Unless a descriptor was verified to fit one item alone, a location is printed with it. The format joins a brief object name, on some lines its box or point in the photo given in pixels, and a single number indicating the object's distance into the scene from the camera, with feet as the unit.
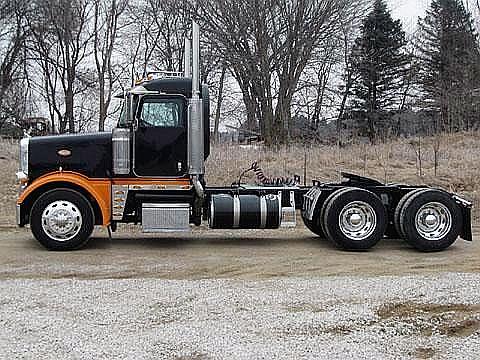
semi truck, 36.55
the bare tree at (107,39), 141.69
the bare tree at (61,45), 142.10
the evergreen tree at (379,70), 160.86
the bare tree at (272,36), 114.93
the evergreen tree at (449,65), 139.13
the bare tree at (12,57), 136.15
